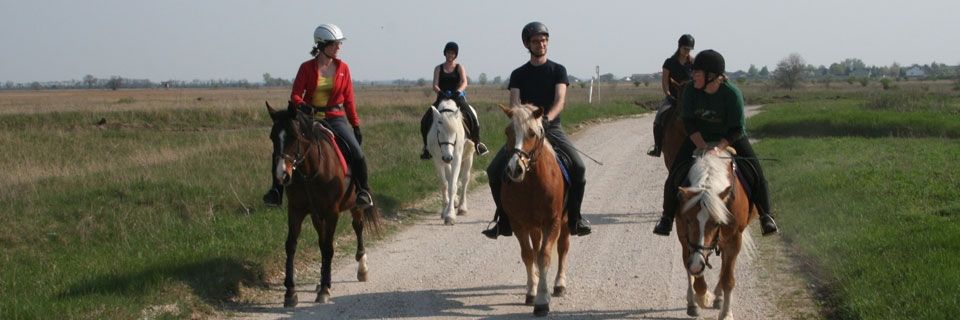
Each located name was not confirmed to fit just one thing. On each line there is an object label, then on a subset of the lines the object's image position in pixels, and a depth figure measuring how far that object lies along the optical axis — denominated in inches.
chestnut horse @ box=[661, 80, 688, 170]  437.1
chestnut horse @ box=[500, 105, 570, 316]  289.9
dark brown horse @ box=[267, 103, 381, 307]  306.5
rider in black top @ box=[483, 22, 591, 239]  326.0
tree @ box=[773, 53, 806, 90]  3805.6
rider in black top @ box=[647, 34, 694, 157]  490.4
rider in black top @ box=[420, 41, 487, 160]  519.5
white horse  479.2
